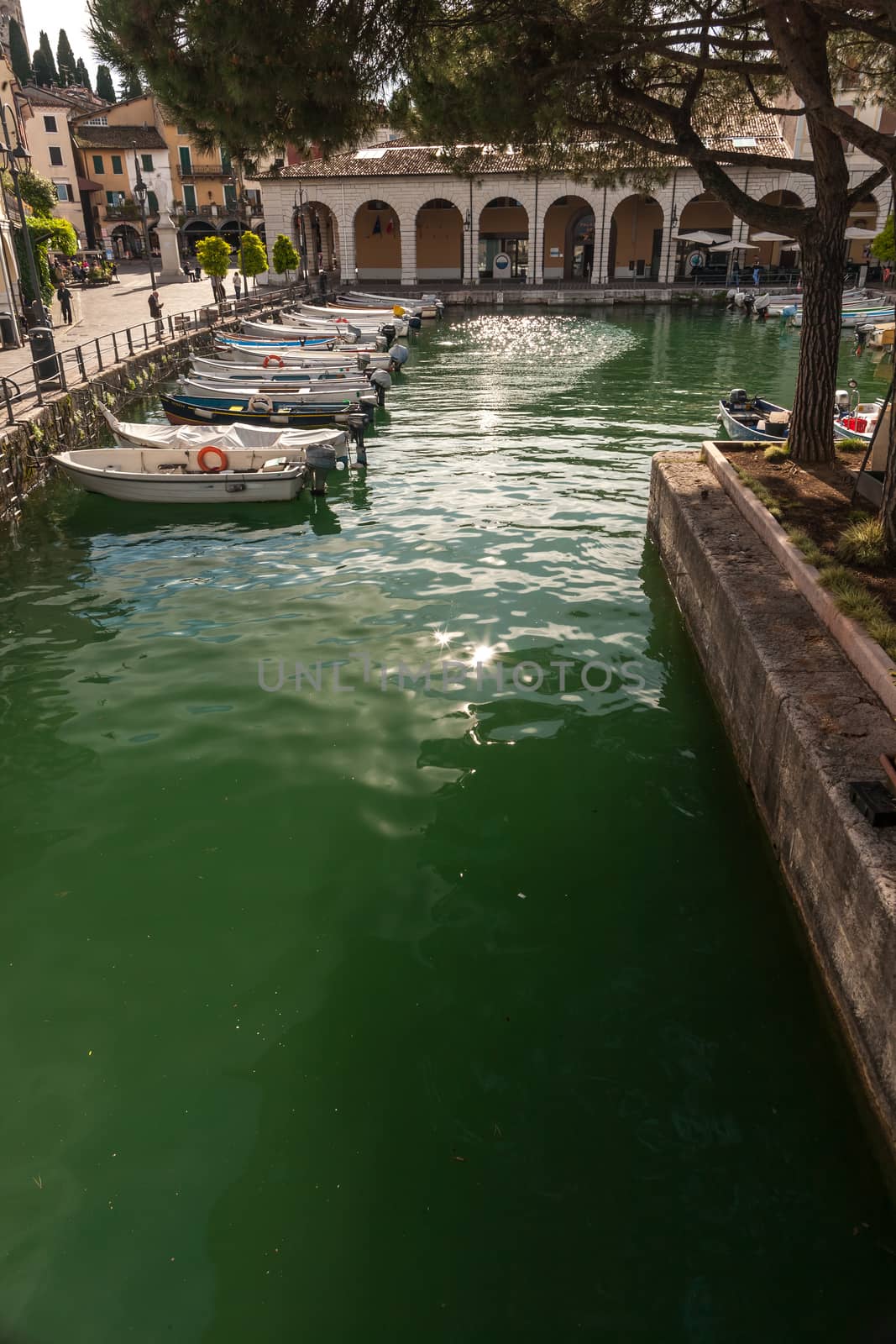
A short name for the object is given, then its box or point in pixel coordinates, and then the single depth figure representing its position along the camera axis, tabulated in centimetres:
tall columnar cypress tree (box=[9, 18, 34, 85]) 8488
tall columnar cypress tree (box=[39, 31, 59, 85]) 9275
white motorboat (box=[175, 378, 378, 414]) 2166
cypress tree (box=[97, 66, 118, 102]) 9469
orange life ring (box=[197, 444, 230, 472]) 1566
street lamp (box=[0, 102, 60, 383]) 1989
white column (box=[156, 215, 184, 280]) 4997
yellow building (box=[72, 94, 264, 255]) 6994
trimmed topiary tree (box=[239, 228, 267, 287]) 4053
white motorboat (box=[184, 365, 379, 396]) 2281
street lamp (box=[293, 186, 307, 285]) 5241
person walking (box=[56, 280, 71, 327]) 3281
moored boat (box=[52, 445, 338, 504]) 1497
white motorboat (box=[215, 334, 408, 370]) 2692
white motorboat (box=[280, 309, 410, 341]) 3412
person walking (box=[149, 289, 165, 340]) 3275
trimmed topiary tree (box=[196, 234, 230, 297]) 3762
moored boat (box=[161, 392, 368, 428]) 1966
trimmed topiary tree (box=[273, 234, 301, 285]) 4550
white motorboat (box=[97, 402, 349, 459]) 1653
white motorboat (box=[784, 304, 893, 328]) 3634
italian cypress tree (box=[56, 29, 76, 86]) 9475
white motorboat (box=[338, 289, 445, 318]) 4319
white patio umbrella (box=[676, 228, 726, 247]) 4831
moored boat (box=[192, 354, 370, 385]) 2425
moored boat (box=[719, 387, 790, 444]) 1524
